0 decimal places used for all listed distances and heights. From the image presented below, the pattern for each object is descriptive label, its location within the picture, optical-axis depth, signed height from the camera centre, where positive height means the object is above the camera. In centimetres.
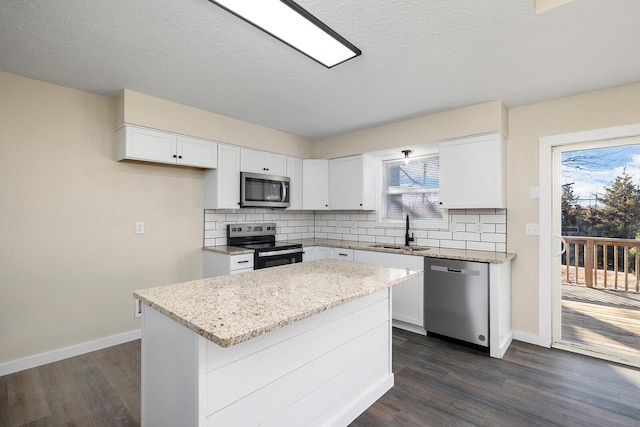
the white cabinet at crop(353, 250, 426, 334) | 323 -87
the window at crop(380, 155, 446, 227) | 388 +31
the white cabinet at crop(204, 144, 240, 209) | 349 +39
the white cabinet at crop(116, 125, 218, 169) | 283 +67
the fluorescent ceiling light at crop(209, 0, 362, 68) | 154 +105
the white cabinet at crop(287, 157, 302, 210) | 427 +47
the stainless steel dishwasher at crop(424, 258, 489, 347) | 282 -81
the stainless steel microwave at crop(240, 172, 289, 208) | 367 +31
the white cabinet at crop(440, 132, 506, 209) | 305 +44
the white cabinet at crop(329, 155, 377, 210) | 413 +45
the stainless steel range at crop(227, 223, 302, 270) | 351 -37
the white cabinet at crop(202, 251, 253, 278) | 326 -53
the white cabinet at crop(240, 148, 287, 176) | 376 +68
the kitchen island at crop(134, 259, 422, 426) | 121 -64
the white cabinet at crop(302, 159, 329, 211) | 443 +45
